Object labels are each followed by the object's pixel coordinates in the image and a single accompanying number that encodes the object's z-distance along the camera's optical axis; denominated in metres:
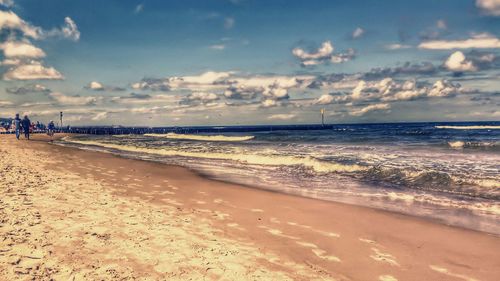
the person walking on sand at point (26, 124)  43.20
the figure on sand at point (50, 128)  63.36
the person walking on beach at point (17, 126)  42.41
